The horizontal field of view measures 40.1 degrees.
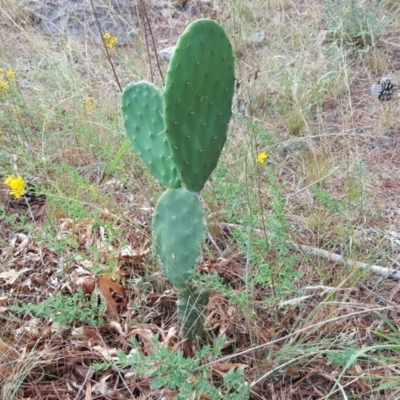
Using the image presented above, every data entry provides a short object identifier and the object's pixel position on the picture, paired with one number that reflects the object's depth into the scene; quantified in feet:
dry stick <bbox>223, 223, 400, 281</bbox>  5.76
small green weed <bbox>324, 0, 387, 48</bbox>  11.27
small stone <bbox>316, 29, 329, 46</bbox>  11.61
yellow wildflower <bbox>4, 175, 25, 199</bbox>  5.44
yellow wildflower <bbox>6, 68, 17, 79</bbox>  8.15
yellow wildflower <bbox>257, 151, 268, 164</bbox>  5.76
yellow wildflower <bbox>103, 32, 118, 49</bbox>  8.57
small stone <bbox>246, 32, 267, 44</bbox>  11.91
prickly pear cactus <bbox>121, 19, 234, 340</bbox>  4.41
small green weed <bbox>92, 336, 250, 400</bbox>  3.93
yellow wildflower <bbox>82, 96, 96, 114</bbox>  8.09
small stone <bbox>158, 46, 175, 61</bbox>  11.84
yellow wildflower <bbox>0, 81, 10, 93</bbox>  7.89
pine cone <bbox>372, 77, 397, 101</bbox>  9.26
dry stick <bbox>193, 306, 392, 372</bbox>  4.41
